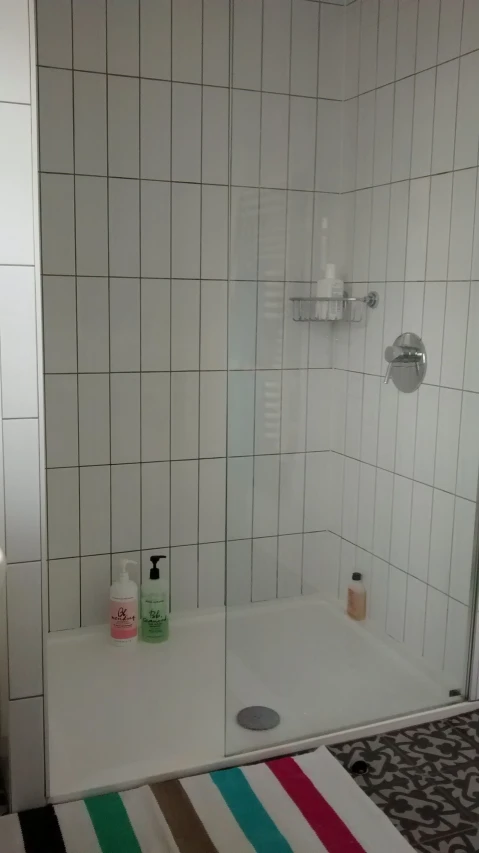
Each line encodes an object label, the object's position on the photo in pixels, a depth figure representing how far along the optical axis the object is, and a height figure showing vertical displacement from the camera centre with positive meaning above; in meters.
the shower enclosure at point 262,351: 2.11 -0.16
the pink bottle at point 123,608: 2.37 -0.93
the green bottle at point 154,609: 2.42 -0.95
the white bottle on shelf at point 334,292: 2.39 +0.02
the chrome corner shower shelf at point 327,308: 2.39 -0.03
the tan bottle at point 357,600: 2.40 -0.89
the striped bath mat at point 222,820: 1.56 -1.06
